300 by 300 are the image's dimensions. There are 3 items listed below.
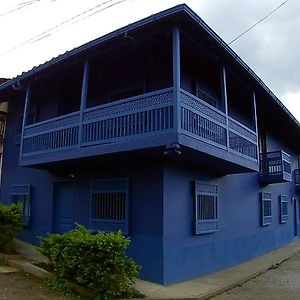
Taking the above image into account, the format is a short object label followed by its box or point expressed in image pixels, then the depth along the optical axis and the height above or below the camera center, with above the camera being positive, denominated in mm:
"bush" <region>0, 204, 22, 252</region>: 10517 -331
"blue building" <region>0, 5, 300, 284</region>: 8312 +1633
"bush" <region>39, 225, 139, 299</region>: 6836 -914
